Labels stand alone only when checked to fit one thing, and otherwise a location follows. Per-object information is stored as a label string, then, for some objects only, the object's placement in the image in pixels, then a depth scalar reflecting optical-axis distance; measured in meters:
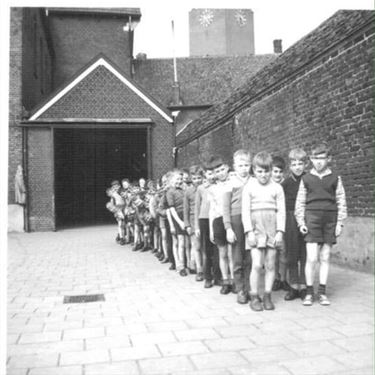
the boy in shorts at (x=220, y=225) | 6.54
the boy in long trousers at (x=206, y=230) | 7.01
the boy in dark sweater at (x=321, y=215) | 5.65
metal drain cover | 6.31
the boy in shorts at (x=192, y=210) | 7.93
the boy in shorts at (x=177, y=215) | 8.50
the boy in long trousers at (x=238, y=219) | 6.01
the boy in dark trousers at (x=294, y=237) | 6.01
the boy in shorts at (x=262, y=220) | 5.56
